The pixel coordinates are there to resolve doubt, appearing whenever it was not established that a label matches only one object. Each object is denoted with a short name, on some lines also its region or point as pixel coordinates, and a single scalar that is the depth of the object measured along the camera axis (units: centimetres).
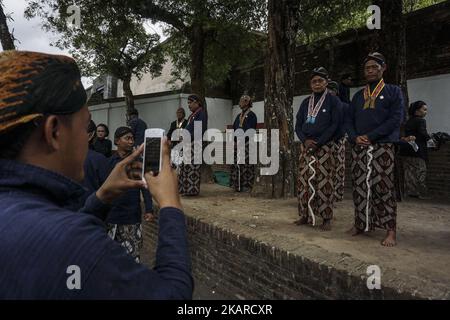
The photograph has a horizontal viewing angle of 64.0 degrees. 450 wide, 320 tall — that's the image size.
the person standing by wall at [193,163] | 704
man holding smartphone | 78
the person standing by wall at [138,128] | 683
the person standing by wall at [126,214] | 365
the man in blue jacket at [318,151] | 448
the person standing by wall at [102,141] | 647
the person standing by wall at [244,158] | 793
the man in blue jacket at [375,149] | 385
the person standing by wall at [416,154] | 734
